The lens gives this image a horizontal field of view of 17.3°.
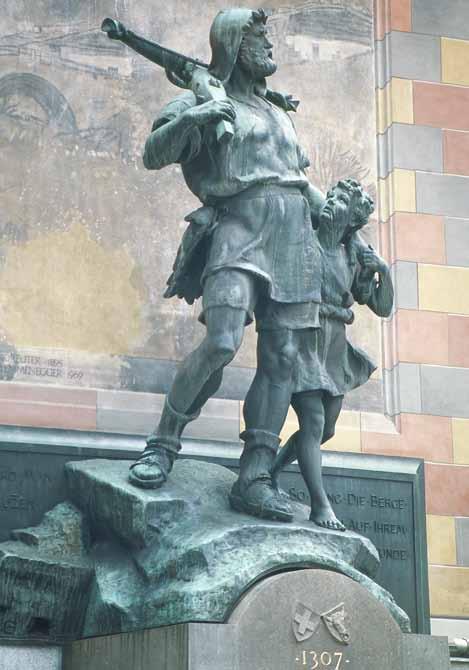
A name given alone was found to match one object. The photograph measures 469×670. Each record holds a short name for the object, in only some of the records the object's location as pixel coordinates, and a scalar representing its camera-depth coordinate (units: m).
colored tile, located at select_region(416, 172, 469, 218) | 10.28
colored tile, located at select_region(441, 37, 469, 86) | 10.55
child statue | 7.50
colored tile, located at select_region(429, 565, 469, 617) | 9.47
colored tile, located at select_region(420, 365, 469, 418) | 9.90
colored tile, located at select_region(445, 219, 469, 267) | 10.23
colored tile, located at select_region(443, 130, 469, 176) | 10.39
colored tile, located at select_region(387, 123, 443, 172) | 10.32
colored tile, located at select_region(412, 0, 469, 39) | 10.59
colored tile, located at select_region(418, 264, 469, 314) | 10.10
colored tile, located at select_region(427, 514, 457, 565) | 9.56
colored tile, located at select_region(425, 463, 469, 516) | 9.68
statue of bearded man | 7.26
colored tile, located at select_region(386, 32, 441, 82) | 10.47
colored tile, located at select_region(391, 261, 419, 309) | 10.04
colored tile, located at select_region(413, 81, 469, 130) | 10.44
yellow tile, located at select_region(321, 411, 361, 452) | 9.57
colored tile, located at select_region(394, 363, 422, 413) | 9.84
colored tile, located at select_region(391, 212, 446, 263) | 10.16
